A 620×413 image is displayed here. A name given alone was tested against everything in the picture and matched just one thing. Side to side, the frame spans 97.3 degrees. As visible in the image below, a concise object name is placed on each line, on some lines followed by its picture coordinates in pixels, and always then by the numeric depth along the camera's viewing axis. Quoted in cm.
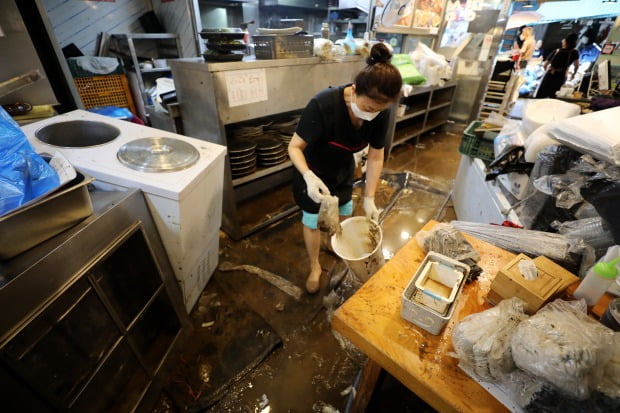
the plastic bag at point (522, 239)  108
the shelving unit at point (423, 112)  399
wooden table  67
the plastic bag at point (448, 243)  103
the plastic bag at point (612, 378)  55
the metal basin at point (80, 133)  141
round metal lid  124
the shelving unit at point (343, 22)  432
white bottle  80
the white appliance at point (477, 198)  188
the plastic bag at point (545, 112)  174
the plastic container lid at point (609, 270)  79
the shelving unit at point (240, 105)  176
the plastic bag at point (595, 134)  111
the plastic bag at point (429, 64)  375
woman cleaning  120
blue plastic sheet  78
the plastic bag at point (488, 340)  63
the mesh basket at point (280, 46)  197
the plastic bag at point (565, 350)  54
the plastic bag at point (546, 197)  137
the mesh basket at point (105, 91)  311
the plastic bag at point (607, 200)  98
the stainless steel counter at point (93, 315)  75
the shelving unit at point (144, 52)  356
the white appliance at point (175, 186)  117
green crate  236
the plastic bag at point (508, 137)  190
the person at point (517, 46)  545
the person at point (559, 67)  508
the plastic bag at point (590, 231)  105
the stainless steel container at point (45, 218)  78
